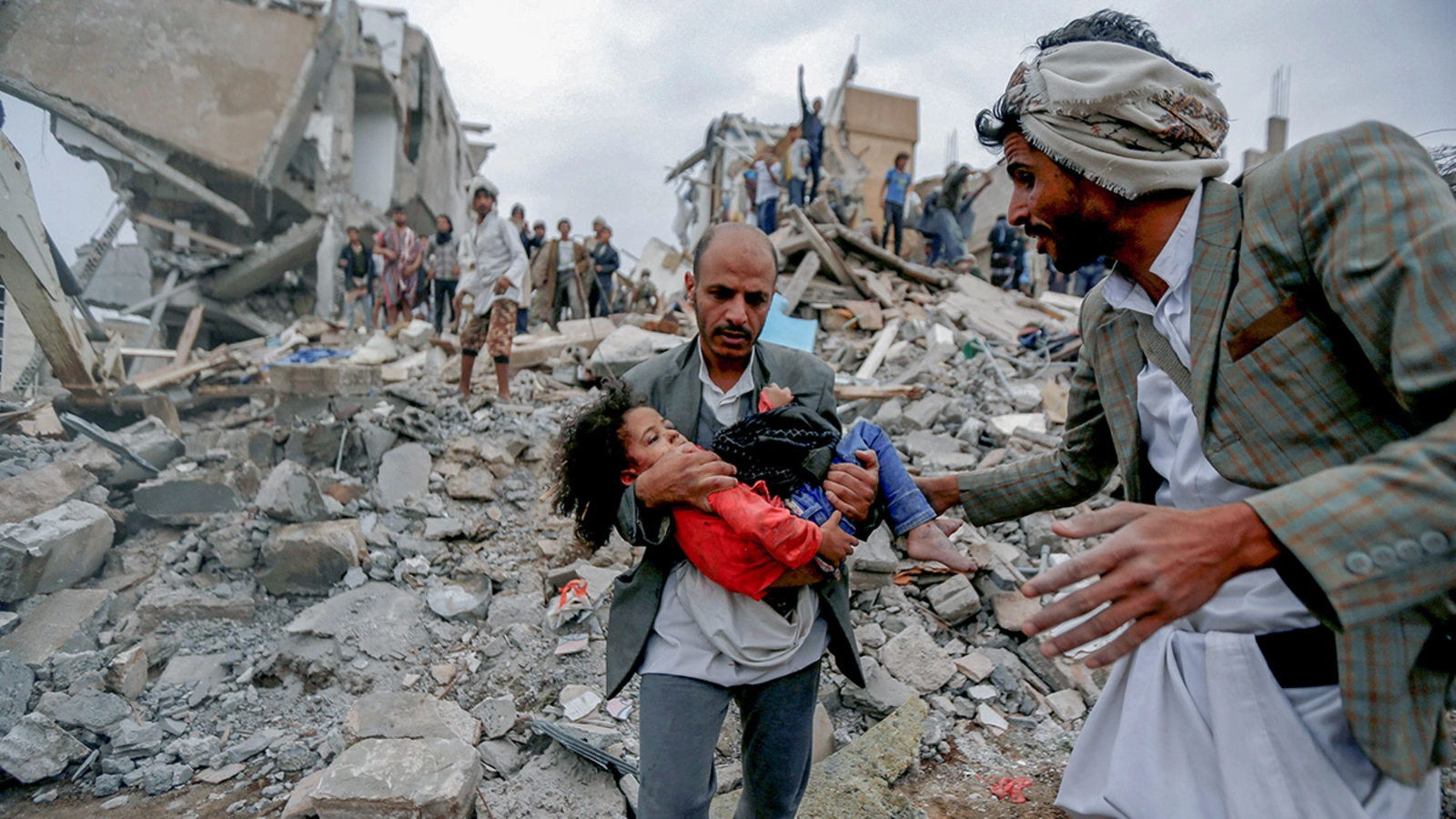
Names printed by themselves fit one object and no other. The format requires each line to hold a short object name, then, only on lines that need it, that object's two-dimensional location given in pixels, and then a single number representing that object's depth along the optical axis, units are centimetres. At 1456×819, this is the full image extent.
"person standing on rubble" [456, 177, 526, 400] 680
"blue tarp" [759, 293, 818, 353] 579
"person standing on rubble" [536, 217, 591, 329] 1261
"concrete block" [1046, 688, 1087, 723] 341
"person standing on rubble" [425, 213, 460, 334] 1077
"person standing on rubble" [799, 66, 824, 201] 1244
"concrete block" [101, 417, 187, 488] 548
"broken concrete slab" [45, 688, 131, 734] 326
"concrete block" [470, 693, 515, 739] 333
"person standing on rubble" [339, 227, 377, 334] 1294
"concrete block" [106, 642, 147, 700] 351
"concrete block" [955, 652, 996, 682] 366
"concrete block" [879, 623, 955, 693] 361
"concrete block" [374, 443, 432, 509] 553
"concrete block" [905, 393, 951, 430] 644
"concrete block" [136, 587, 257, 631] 406
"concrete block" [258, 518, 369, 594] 439
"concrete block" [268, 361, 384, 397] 693
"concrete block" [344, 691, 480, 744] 316
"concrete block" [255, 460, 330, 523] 473
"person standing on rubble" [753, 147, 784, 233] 1295
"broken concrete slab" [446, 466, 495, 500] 558
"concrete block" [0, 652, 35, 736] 324
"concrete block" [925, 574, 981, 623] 407
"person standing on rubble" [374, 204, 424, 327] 1257
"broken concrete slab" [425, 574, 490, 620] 424
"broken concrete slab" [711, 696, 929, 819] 270
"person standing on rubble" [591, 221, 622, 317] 1329
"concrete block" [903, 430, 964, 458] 585
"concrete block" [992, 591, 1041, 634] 395
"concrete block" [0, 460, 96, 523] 421
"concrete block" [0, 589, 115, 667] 364
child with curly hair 165
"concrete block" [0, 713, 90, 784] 299
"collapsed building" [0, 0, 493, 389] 416
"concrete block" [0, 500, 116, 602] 384
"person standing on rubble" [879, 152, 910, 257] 1202
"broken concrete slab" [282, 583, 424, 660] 388
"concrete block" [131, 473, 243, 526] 508
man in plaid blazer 86
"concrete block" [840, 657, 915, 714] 342
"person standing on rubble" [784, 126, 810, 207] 1256
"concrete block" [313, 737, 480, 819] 256
